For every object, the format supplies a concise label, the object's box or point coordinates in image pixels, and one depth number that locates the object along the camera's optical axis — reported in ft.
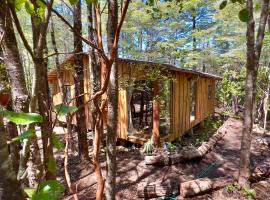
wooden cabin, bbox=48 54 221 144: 25.34
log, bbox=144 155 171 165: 20.53
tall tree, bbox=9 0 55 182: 2.62
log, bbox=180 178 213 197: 15.72
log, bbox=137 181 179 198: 15.75
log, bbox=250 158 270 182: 18.11
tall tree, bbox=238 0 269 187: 14.53
